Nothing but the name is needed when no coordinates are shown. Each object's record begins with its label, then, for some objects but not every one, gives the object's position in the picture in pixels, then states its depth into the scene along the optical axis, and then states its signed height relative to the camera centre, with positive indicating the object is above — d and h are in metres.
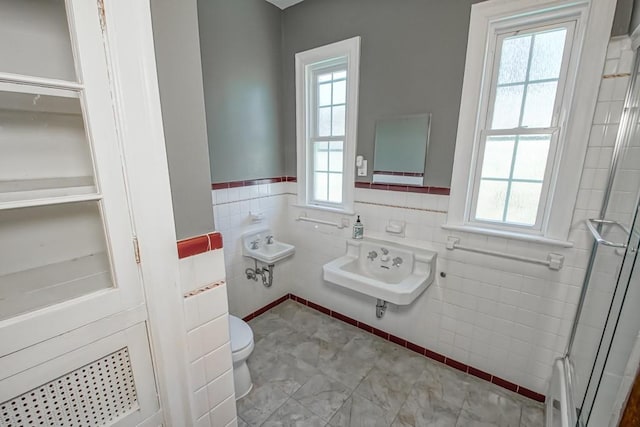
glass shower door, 0.88 -0.52
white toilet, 1.66 -1.20
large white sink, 1.76 -0.82
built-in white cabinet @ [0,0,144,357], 0.68 -0.07
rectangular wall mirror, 1.90 +0.07
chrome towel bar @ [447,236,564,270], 1.54 -0.58
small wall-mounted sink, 2.32 -0.82
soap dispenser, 2.21 -0.58
